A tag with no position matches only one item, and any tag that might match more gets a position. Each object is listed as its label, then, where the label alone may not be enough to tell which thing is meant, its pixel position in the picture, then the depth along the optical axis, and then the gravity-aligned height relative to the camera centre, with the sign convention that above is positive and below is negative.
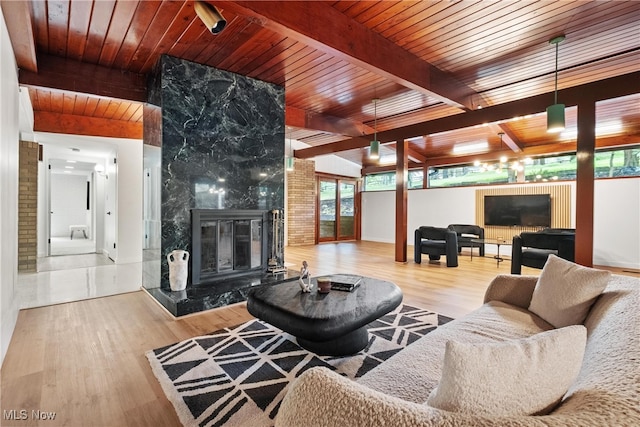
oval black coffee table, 1.97 -0.70
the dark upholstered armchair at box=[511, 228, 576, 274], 4.45 -0.54
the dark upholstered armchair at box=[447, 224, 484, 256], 6.53 -0.51
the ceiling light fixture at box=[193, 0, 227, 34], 2.18 +1.39
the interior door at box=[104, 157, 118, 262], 6.10 +0.01
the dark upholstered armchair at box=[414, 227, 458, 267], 5.70 -0.63
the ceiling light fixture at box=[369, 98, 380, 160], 4.97 +1.00
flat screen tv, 6.75 +0.04
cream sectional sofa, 0.61 -0.42
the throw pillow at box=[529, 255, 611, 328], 1.72 -0.47
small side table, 5.75 -0.59
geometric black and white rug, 1.68 -1.07
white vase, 3.34 -0.66
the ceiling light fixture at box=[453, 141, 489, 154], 7.31 +1.59
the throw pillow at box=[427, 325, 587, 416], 0.73 -0.41
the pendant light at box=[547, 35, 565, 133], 3.23 +1.00
